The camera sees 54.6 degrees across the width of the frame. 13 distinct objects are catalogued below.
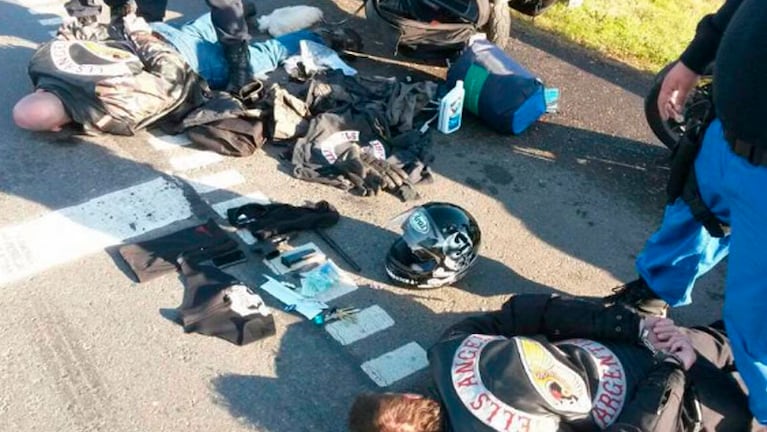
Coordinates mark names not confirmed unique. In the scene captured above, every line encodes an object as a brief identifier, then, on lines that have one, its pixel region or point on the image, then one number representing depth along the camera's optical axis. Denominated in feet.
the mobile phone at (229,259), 12.06
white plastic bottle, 15.93
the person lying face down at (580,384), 8.15
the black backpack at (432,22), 17.74
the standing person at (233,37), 16.22
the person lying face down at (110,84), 14.47
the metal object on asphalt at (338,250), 12.44
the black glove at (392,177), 14.17
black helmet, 11.68
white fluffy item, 19.58
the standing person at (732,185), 7.70
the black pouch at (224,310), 10.77
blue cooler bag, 16.01
